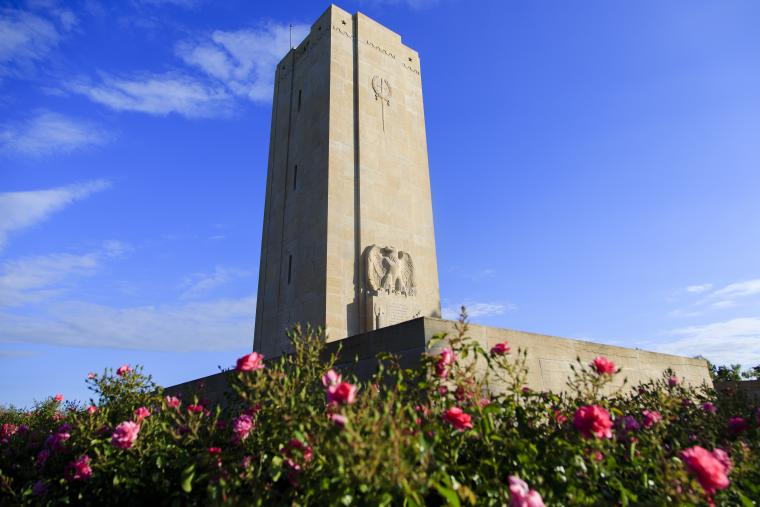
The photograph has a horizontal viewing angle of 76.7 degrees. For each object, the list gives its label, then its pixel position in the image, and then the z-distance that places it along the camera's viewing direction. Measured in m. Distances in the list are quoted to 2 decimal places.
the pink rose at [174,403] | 4.15
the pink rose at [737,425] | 4.50
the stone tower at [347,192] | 13.95
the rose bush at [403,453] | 2.80
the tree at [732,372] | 27.14
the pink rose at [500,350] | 4.16
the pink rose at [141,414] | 4.24
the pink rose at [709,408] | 4.76
